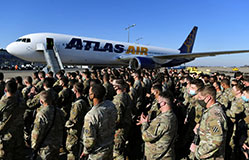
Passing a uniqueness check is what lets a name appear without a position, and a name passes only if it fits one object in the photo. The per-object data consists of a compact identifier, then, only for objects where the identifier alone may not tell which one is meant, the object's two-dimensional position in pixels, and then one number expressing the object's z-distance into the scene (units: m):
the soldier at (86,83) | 6.26
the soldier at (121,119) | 3.76
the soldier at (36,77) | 7.32
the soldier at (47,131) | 2.76
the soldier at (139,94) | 6.04
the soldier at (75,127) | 3.53
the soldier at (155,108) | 3.39
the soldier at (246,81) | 5.68
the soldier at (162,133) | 2.47
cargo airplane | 14.48
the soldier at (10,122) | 3.25
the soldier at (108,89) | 6.00
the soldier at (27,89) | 5.34
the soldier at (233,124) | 3.87
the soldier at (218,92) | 4.99
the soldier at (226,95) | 4.71
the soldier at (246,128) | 3.60
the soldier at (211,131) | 2.30
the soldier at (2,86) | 5.70
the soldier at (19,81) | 5.81
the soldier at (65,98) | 4.59
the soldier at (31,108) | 4.40
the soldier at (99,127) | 2.40
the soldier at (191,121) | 4.02
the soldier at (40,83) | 6.04
